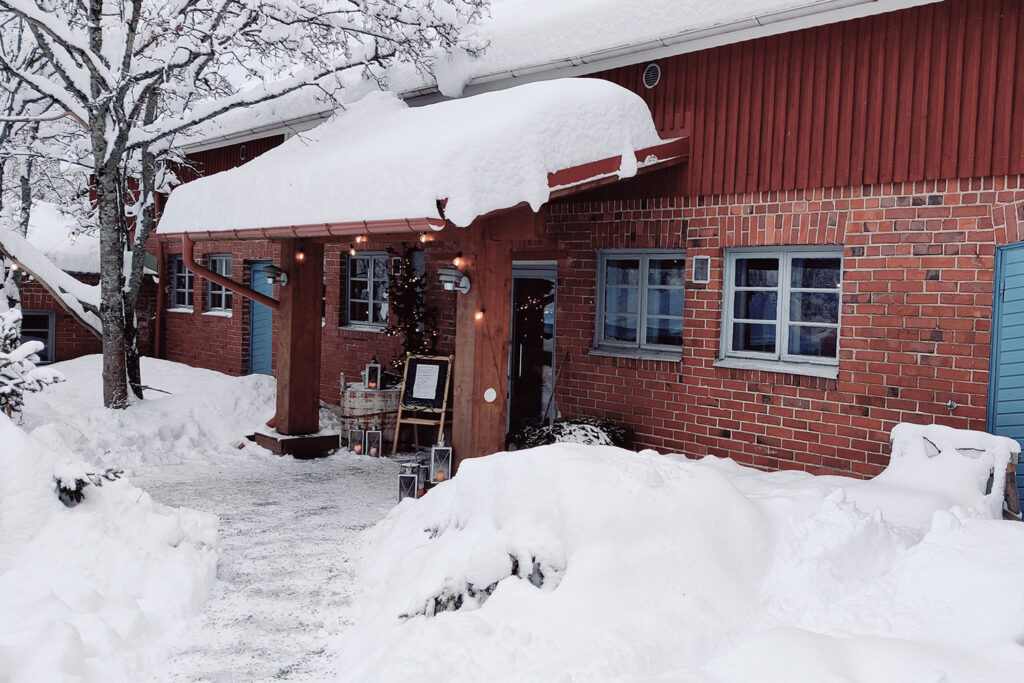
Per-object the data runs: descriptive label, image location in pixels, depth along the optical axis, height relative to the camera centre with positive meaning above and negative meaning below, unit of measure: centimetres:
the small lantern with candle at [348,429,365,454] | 930 -165
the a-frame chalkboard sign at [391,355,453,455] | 902 -97
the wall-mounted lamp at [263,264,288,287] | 873 +23
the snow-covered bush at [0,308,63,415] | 616 -62
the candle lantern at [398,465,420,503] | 661 -151
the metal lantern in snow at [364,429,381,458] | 920 -164
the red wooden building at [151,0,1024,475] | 568 +50
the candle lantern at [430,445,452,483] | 666 -135
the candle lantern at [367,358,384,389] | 946 -91
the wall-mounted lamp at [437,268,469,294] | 633 +18
